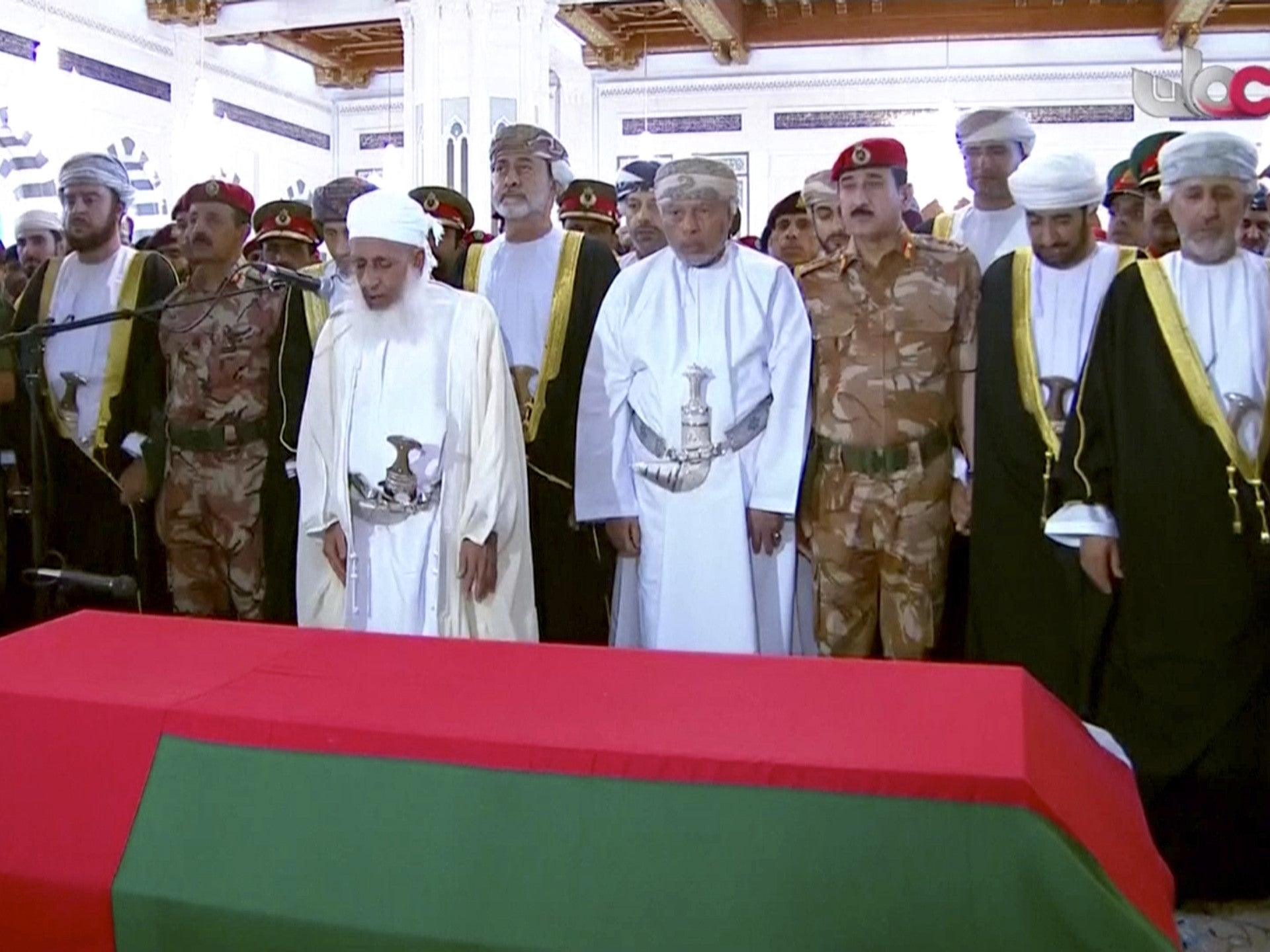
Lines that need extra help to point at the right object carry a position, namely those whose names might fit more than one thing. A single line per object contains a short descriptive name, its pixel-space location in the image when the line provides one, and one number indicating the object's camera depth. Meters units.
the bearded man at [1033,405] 2.79
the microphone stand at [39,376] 2.47
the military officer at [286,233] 3.69
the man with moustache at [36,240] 5.19
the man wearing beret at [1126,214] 3.96
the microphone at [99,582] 2.06
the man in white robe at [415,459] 2.69
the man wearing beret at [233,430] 3.22
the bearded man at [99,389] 3.44
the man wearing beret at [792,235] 4.22
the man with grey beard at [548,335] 3.36
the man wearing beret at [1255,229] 3.52
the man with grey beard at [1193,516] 2.44
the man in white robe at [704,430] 2.88
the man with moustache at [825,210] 3.63
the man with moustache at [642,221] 4.23
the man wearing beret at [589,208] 4.44
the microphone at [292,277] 2.46
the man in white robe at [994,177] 3.51
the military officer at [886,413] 2.79
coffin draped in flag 1.07
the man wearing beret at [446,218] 4.00
